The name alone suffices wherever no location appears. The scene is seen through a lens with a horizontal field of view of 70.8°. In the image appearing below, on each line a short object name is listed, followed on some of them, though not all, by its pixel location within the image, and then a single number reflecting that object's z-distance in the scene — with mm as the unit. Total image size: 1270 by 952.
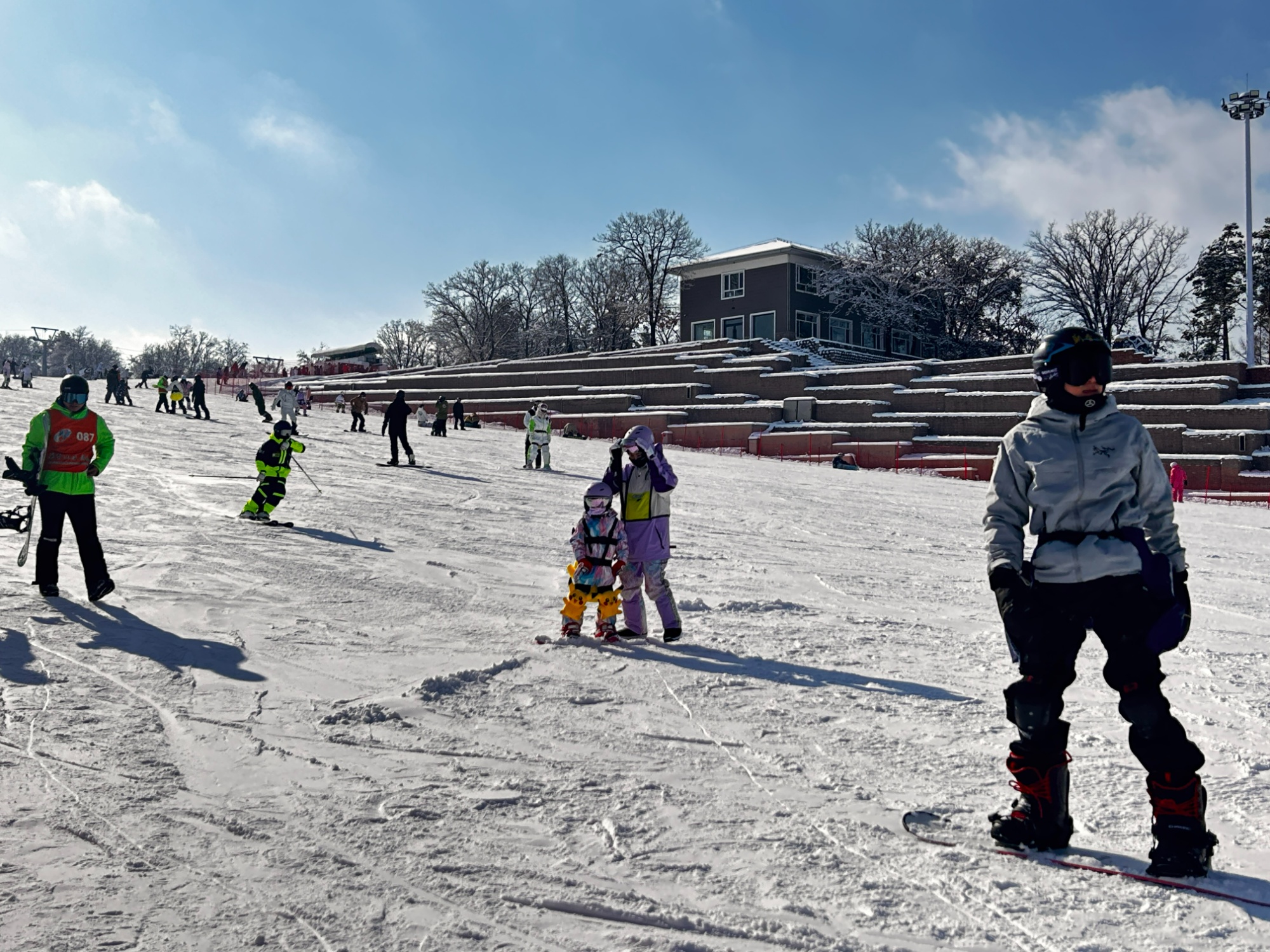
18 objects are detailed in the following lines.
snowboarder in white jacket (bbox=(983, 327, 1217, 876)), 2828
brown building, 50719
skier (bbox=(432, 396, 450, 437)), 28844
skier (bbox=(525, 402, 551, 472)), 20375
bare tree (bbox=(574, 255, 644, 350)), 61803
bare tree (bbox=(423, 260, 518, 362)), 72812
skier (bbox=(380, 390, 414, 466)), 19000
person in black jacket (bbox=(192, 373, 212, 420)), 29825
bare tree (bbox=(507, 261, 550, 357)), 73688
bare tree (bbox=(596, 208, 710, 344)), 58750
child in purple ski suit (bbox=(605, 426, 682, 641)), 6199
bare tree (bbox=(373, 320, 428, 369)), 89625
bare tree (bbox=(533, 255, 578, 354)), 72000
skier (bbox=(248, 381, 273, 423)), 30016
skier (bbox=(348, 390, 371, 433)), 29484
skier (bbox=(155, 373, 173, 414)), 31516
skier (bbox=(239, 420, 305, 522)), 11039
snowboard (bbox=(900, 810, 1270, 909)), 2832
